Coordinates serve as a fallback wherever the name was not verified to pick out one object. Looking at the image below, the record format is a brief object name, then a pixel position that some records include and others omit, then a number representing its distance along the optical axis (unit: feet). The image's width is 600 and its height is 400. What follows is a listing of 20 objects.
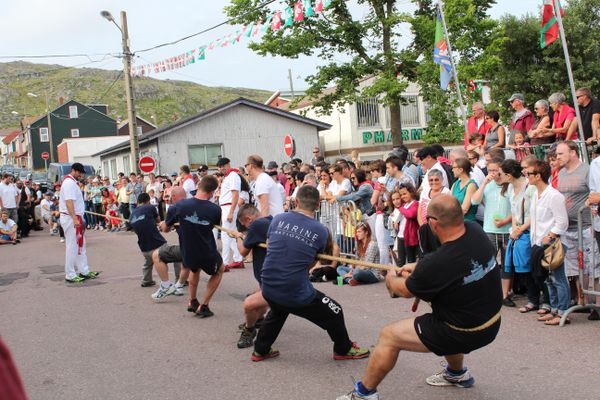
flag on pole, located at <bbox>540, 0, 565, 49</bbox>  35.88
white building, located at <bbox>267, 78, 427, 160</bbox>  114.42
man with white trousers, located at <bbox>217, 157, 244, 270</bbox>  36.32
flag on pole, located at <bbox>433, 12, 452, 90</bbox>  47.24
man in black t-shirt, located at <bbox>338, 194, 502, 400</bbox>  13.29
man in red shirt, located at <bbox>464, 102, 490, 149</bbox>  37.40
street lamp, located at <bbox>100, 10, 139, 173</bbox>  73.56
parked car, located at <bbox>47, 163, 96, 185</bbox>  145.18
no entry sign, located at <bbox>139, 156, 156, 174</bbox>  72.95
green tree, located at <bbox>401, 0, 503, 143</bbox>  80.43
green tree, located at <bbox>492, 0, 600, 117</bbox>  91.61
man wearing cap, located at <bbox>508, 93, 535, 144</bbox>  35.40
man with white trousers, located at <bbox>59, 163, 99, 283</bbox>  35.78
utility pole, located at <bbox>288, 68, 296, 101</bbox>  194.39
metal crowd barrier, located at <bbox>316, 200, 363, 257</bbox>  34.47
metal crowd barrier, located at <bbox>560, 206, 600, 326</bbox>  21.63
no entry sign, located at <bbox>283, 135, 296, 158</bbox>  76.28
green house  278.87
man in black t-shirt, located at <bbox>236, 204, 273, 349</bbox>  20.33
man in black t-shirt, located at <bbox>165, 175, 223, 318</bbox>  25.12
